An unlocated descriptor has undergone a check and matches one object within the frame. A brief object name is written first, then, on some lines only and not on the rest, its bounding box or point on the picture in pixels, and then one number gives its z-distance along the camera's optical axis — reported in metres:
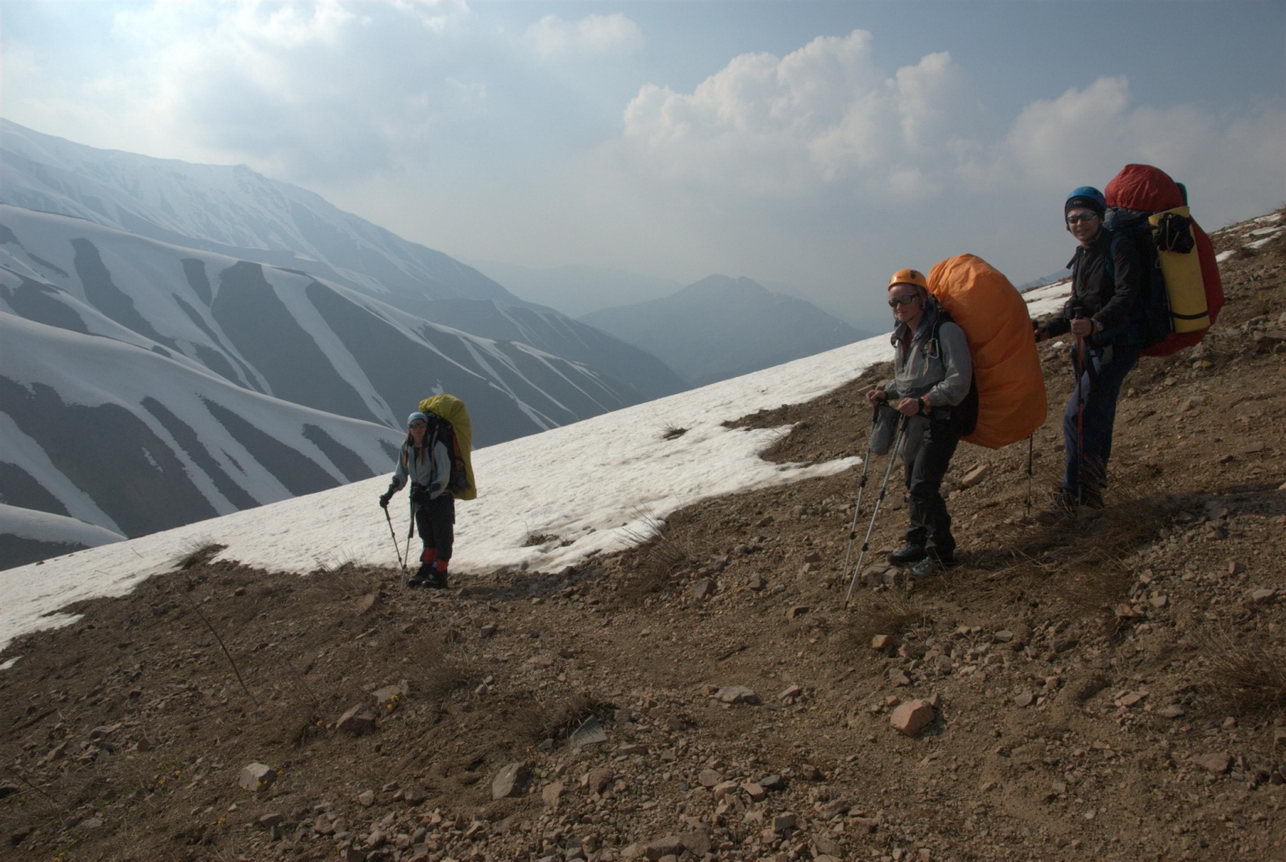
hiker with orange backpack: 4.77
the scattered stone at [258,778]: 4.93
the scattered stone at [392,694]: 5.54
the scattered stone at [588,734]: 4.34
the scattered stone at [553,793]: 3.81
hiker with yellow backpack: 8.91
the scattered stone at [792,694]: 4.59
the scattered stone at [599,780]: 3.88
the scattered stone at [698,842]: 3.27
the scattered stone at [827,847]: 3.13
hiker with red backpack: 4.70
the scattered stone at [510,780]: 4.05
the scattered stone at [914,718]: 3.91
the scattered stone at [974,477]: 7.08
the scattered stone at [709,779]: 3.78
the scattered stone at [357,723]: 5.32
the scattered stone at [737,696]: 4.69
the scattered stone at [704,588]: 6.66
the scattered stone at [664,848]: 3.29
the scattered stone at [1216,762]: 2.97
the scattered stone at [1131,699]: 3.49
